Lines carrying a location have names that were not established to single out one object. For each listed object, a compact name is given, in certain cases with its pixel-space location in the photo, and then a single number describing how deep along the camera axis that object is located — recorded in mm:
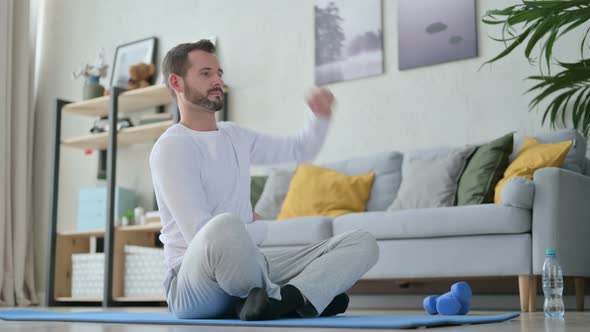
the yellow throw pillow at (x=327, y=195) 4082
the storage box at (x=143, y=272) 4863
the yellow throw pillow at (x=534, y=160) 3404
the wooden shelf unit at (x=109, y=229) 5066
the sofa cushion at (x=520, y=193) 3092
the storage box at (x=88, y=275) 5207
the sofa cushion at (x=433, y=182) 3730
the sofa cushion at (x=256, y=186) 4577
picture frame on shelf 5727
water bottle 2791
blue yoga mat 1914
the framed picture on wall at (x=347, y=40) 4645
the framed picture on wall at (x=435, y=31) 4266
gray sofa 3094
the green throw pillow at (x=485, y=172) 3570
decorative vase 5691
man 1972
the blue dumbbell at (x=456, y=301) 2387
